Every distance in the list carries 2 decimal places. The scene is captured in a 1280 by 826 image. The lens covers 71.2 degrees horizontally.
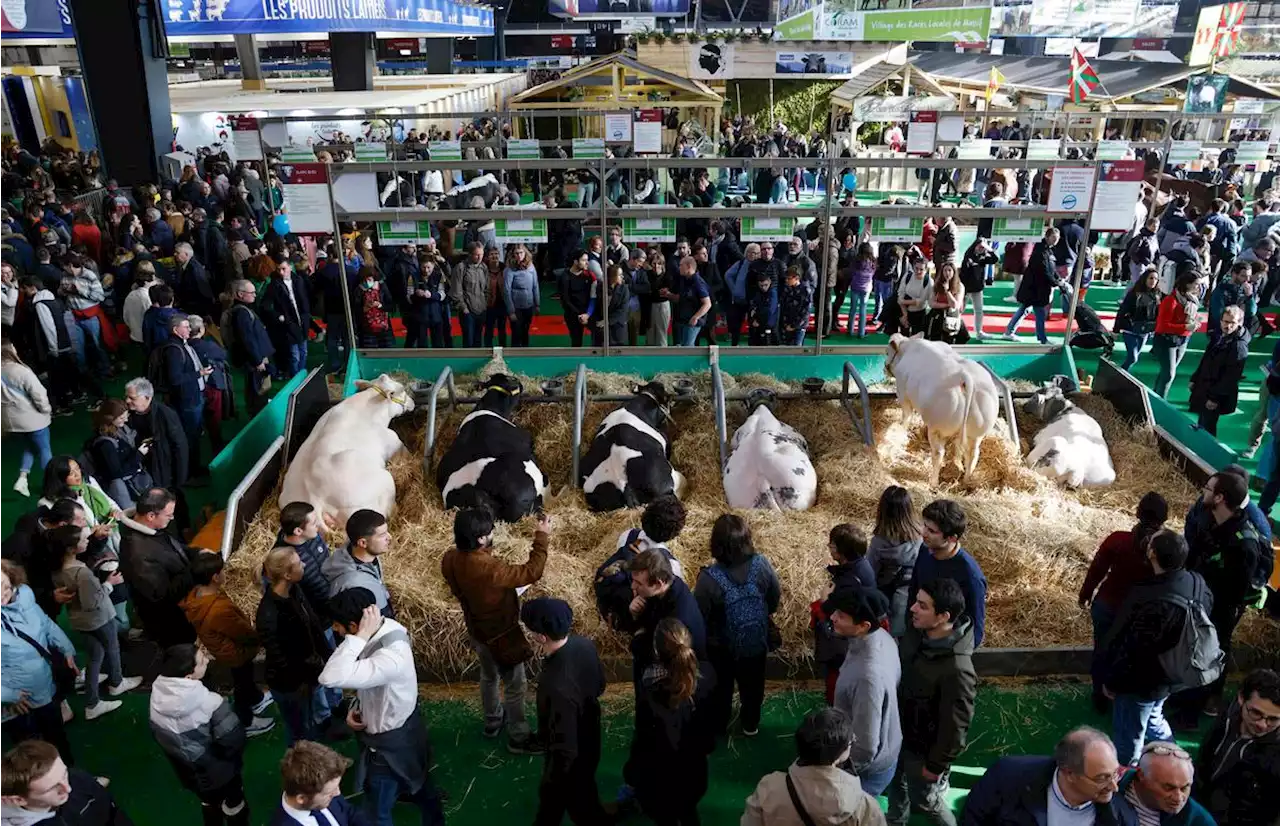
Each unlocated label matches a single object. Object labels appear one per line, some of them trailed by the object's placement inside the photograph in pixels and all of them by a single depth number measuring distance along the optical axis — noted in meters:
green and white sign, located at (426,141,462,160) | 12.02
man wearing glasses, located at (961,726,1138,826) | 2.87
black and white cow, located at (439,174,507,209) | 15.16
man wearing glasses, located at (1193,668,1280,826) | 3.34
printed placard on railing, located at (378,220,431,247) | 7.95
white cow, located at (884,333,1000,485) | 7.04
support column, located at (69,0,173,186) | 15.18
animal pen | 5.61
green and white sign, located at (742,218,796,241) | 8.06
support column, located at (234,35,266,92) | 28.92
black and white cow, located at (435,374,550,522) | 6.57
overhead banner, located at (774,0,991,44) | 33.66
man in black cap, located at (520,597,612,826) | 3.62
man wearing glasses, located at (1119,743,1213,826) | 2.92
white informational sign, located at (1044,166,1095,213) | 7.75
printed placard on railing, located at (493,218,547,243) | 7.97
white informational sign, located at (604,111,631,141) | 16.22
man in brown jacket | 4.34
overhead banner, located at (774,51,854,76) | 29.48
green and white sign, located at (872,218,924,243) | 8.05
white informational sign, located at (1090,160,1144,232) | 8.02
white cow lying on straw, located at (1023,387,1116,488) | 7.09
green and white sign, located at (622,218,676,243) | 8.00
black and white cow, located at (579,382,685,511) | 6.78
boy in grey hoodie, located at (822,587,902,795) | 3.59
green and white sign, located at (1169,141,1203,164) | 13.65
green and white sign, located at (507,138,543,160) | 12.92
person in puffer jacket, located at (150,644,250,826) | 3.73
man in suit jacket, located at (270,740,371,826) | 3.00
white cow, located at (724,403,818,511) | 6.75
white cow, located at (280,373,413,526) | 6.50
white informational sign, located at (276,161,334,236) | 7.88
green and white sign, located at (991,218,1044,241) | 8.00
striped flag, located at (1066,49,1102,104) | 19.96
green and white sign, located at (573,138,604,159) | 11.65
